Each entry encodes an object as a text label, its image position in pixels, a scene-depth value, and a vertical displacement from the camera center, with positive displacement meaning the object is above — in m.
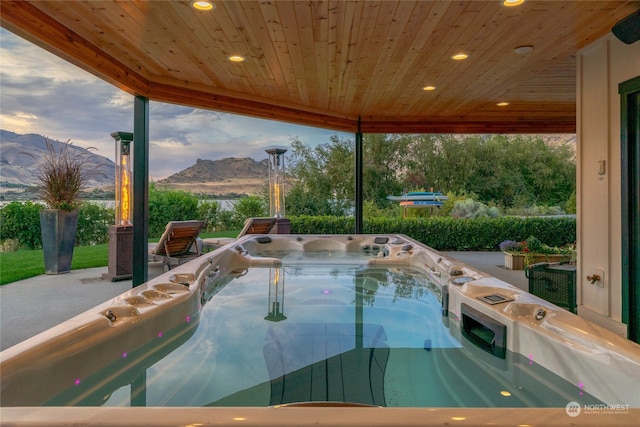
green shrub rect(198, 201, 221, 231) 8.41 -0.02
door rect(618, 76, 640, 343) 2.48 +0.06
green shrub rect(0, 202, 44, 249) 5.77 -0.15
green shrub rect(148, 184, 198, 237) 7.81 +0.10
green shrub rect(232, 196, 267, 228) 8.68 +0.07
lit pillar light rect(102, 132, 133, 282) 4.54 -0.09
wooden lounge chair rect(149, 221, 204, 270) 4.77 -0.38
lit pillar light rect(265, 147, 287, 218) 6.34 +0.54
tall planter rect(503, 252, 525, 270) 5.31 -0.65
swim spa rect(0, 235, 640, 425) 0.80 -0.57
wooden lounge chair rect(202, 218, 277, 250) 5.71 -0.23
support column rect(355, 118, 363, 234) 5.38 +0.34
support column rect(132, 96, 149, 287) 3.67 +0.21
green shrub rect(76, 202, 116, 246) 6.75 -0.18
